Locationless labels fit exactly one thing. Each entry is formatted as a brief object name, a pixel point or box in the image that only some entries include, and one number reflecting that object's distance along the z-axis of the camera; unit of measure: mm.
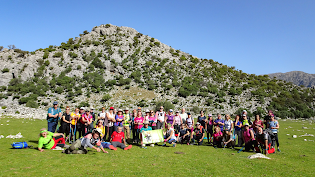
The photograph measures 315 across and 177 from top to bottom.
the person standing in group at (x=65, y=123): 10916
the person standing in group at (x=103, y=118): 11564
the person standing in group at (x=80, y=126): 11352
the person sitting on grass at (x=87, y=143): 8750
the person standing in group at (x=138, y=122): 11798
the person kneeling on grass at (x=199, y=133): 12223
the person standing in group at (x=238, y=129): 11680
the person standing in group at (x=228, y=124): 11508
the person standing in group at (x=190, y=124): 12596
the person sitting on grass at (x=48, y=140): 8906
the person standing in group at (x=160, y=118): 12484
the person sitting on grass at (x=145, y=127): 11344
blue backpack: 9102
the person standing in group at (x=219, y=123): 12268
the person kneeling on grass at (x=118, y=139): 10312
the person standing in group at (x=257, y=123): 10528
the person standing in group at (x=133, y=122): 12058
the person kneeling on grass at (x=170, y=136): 11703
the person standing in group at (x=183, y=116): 13511
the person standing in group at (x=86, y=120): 11152
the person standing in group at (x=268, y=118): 10970
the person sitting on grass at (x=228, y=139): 11234
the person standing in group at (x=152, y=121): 12203
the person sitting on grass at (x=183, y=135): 12355
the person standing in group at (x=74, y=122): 11297
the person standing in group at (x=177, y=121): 12977
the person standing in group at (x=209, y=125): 13273
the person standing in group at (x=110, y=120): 11258
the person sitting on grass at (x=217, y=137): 11648
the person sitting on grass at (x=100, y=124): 10383
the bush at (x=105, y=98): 49888
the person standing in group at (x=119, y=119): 11305
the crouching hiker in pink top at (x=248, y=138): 10312
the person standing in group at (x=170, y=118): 12867
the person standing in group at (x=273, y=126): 10516
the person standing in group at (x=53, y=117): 10391
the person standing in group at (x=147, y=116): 12134
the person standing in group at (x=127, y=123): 11648
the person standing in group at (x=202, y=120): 13342
